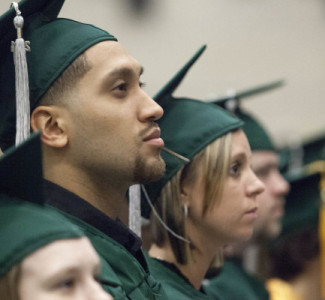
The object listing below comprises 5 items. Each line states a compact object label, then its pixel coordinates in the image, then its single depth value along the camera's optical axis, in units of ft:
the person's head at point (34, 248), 11.56
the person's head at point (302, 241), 32.07
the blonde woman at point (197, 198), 19.93
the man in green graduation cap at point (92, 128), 15.46
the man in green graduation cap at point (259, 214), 27.50
